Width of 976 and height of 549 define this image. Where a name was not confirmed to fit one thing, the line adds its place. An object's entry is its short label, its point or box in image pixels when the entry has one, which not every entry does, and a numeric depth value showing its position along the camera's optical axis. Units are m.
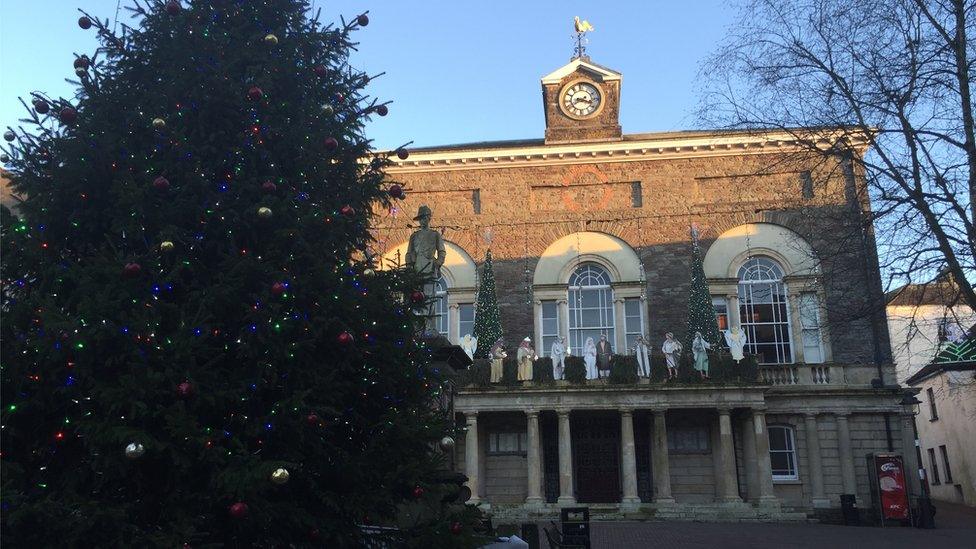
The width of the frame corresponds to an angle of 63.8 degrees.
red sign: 21.86
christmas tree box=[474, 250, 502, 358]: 25.20
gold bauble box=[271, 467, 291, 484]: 5.30
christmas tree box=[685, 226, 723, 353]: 24.47
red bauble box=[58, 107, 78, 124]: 6.26
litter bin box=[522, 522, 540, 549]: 11.22
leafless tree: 10.12
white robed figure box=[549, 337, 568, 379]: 23.72
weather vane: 29.92
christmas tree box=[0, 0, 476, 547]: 5.48
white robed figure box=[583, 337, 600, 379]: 23.64
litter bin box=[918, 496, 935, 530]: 21.48
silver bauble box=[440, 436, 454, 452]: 6.84
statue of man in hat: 12.20
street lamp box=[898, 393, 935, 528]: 21.50
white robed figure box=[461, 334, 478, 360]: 25.16
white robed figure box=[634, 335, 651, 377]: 23.61
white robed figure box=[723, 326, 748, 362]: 23.72
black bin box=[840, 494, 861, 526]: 22.45
